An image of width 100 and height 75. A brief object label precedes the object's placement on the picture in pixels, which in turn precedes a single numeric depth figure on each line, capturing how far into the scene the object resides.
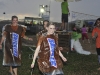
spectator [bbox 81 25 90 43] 16.28
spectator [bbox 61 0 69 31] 10.90
